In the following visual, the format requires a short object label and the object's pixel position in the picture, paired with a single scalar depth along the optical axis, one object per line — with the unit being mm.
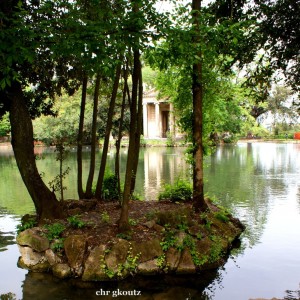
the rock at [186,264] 7545
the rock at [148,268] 7344
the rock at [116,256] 7191
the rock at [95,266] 7113
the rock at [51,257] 7523
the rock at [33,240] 7621
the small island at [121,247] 7262
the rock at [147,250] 7380
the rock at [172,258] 7512
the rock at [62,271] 7266
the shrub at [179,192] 11023
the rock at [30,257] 7707
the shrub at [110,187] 11797
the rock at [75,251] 7335
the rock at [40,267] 7598
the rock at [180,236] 7718
